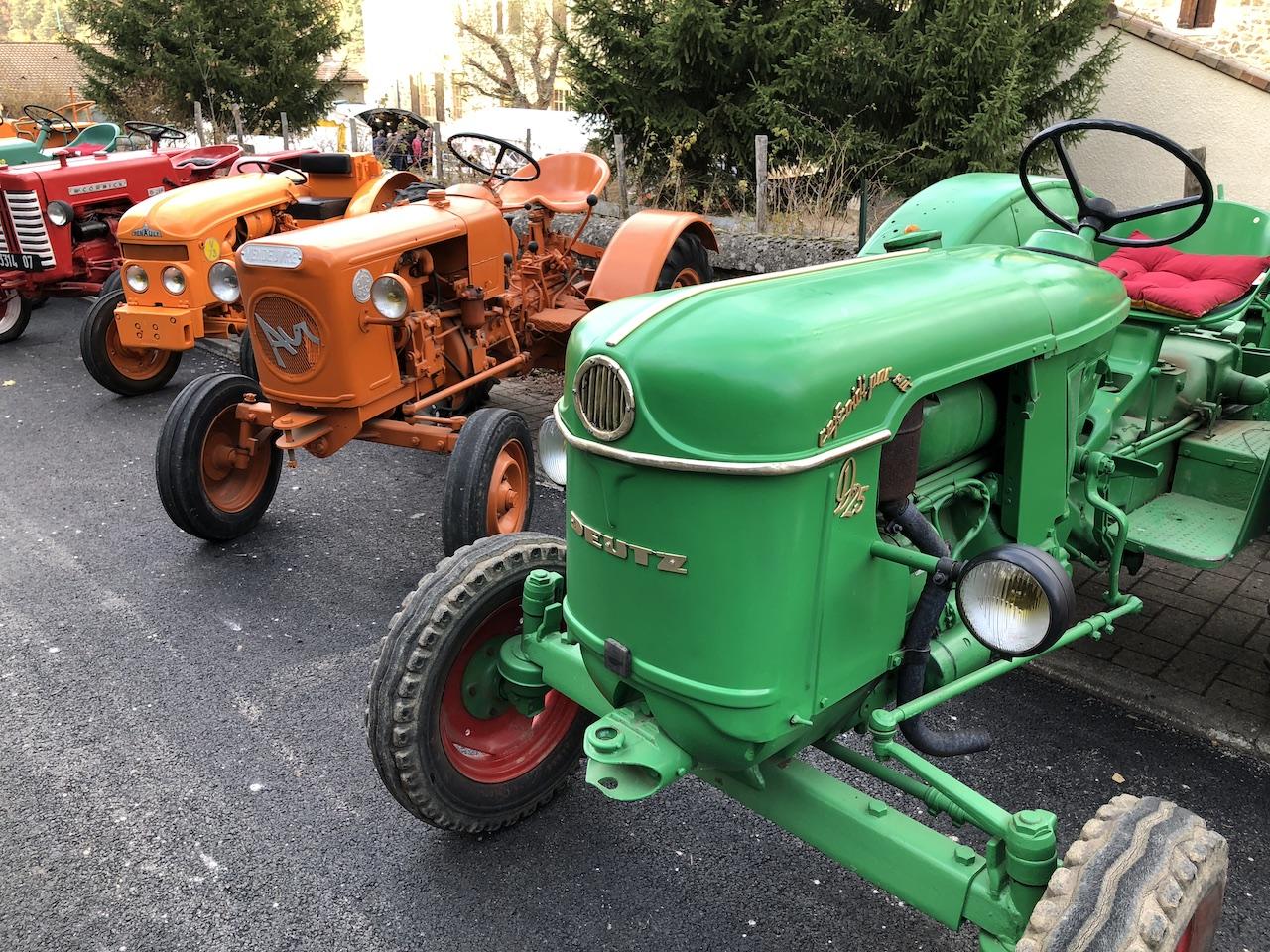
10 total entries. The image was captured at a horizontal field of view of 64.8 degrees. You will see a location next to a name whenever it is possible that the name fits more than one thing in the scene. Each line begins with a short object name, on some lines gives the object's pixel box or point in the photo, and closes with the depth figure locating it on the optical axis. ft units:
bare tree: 84.94
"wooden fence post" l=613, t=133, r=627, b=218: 28.09
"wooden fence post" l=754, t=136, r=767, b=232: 24.23
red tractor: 24.99
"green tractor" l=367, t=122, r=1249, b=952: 5.52
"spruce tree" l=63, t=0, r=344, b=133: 52.13
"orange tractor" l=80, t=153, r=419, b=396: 19.47
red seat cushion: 10.50
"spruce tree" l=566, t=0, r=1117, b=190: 24.72
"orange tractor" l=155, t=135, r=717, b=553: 12.77
